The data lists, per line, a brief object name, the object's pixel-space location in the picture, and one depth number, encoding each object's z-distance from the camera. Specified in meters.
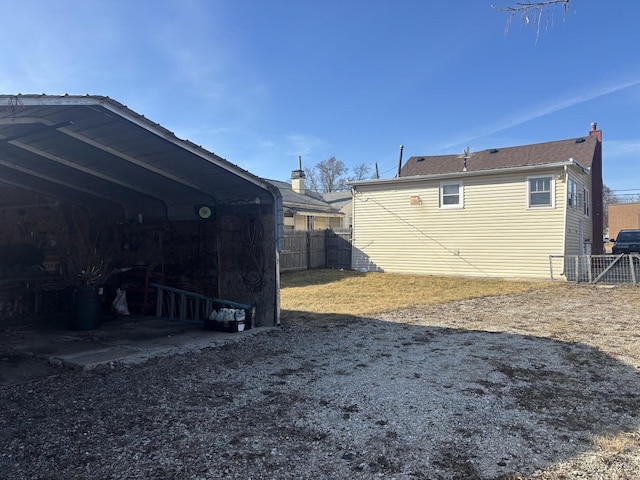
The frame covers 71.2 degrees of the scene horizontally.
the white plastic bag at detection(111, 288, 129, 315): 9.05
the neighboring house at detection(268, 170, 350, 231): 22.19
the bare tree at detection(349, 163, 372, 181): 54.14
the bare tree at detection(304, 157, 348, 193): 53.47
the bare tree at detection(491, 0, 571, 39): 3.37
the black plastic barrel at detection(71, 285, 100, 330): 7.50
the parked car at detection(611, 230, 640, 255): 17.39
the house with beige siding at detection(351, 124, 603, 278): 14.92
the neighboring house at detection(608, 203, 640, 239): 41.78
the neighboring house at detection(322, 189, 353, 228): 29.28
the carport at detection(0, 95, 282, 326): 5.99
